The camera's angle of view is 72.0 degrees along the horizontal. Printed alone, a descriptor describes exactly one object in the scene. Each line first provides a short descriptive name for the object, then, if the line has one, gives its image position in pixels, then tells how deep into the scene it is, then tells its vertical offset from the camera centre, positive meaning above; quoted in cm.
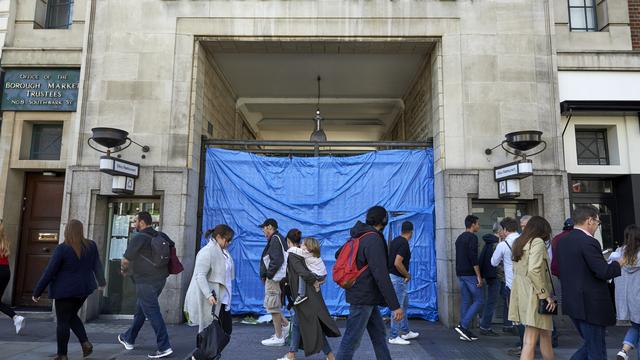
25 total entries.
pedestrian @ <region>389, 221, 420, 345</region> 676 -58
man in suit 432 -46
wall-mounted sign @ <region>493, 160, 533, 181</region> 736 +117
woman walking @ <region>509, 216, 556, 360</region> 472 -50
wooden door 905 +6
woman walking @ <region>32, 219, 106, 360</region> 554 -62
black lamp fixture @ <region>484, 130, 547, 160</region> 759 +170
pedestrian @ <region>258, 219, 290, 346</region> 650 -57
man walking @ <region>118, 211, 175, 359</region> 593 -56
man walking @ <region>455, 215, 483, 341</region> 707 -61
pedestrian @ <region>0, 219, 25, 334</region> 680 -64
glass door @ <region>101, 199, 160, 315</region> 852 -27
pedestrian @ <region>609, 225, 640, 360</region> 529 -59
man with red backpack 459 -60
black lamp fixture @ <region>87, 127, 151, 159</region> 768 +168
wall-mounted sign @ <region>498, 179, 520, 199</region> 777 +89
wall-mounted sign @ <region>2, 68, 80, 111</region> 917 +298
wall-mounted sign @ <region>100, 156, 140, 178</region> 749 +116
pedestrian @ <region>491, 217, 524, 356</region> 635 -24
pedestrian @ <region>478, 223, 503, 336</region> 733 -66
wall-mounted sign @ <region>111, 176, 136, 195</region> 795 +88
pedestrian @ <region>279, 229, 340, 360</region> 527 -89
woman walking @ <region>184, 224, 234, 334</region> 529 -60
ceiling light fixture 1078 +245
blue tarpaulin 876 +72
